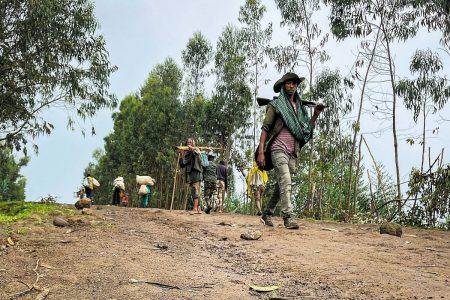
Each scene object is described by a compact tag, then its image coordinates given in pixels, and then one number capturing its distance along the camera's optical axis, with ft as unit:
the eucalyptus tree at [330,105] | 64.64
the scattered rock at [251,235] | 17.97
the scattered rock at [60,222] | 19.63
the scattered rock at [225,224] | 24.12
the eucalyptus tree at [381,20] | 63.59
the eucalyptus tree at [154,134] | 100.58
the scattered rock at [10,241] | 15.16
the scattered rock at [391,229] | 22.00
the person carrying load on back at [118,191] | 59.67
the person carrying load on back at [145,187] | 57.47
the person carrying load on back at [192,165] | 34.65
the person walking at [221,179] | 44.09
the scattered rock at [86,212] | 25.72
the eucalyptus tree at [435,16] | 57.98
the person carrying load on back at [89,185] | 57.67
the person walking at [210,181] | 37.35
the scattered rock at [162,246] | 15.72
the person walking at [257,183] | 42.57
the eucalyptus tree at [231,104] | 95.61
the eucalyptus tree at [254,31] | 94.94
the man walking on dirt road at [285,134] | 20.43
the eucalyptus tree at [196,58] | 102.17
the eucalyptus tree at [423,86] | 60.03
